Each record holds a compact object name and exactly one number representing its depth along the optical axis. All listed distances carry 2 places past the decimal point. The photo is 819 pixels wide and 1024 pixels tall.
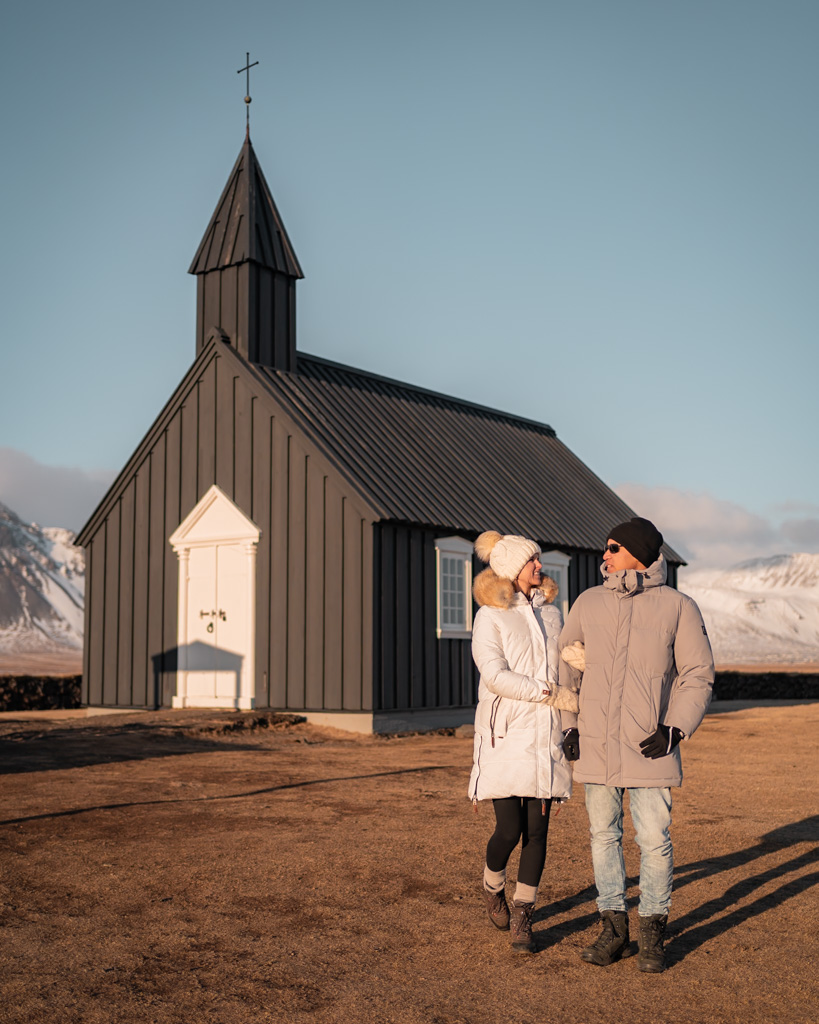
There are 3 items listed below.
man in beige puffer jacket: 4.76
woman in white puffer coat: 5.03
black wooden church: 15.91
